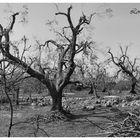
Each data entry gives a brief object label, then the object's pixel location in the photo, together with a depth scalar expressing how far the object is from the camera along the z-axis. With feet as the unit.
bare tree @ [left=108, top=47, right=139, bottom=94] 99.89
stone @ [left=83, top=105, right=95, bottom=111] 61.21
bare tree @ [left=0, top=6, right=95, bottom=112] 51.03
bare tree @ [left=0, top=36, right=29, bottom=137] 24.82
